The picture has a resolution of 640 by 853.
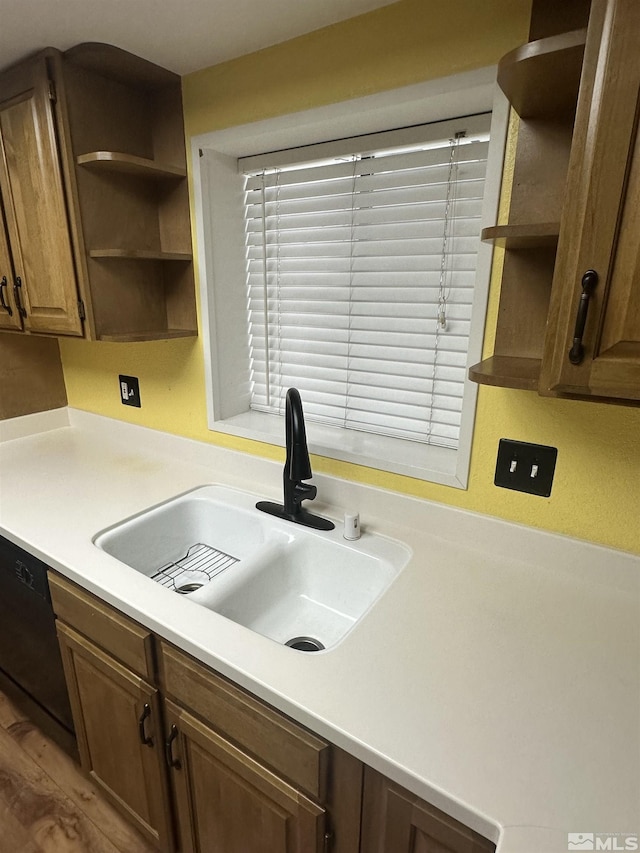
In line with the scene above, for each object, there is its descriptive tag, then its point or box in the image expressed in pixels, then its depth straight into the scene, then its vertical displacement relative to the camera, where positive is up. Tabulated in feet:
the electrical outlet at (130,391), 6.08 -1.21
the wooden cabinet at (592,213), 2.00 +0.41
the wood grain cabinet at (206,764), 2.41 -2.88
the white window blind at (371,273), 3.97 +0.27
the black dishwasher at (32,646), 4.18 -3.48
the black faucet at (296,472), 4.09 -1.54
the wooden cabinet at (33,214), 4.28 +0.82
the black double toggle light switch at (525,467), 3.51 -1.25
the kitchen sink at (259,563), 3.84 -2.36
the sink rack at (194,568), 4.44 -2.65
